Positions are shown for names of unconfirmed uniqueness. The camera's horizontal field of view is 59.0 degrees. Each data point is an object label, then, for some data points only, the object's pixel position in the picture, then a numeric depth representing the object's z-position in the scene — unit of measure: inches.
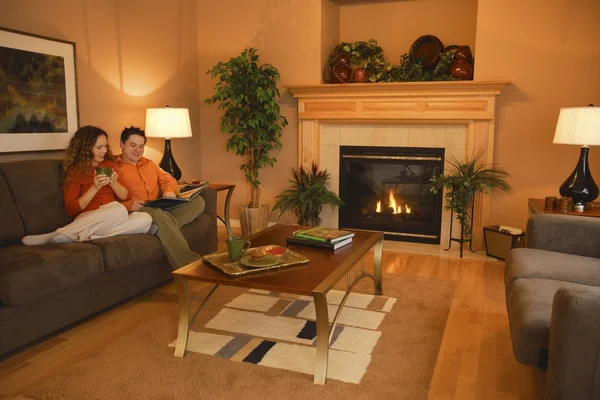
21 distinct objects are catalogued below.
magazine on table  113.5
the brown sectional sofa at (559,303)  64.4
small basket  162.4
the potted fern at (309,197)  189.8
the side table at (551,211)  138.2
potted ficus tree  186.1
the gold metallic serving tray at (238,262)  94.2
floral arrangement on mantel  176.5
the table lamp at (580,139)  134.1
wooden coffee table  87.5
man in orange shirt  130.3
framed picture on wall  129.4
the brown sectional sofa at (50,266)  95.9
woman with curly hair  117.6
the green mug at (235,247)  98.9
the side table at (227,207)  184.7
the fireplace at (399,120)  172.2
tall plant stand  171.2
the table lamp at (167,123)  168.7
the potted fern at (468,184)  167.3
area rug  86.8
